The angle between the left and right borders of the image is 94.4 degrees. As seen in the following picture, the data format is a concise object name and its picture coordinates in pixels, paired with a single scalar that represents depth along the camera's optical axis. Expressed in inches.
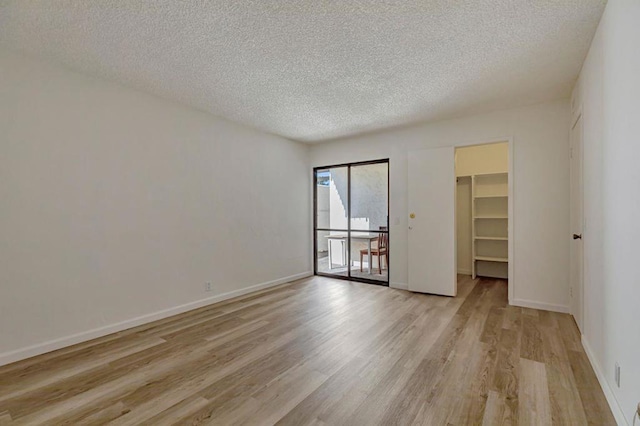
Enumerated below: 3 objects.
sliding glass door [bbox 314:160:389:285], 209.2
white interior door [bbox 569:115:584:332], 116.1
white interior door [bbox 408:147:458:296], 172.7
